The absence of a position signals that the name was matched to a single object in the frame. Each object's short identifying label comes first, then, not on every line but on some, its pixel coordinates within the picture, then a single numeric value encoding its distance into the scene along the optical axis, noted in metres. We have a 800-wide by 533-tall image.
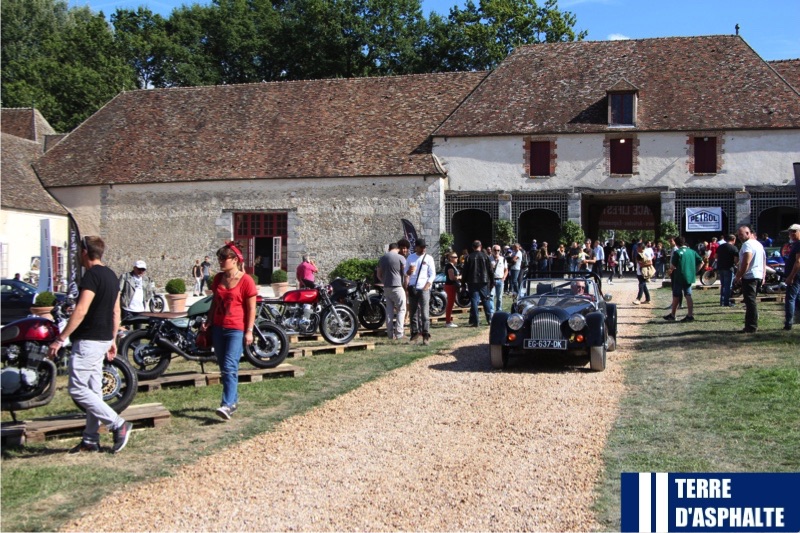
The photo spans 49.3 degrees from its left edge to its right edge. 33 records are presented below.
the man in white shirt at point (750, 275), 13.60
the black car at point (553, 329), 10.62
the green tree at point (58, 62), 44.38
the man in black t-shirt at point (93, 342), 6.66
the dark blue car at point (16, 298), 19.57
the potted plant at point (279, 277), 30.56
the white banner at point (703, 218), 30.66
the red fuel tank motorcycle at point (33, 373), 7.62
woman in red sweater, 8.02
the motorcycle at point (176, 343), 10.13
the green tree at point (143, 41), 48.78
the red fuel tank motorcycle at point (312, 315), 13.36
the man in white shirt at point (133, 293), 13.27
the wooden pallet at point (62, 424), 6.89
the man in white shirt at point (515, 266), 22.18
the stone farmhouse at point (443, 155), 30.55
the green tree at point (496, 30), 45.34
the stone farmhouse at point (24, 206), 29.86
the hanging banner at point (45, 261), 17.67
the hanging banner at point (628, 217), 36.06
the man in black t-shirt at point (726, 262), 16.84
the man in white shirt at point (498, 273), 17.49
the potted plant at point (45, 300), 16.59
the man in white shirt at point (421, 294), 13.68
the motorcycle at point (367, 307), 15.34
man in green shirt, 15.84
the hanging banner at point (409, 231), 28.41
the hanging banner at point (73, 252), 17.14
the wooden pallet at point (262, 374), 9.95
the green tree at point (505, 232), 31.44
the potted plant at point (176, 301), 23.28
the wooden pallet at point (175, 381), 9.46
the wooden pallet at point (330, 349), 12.44
